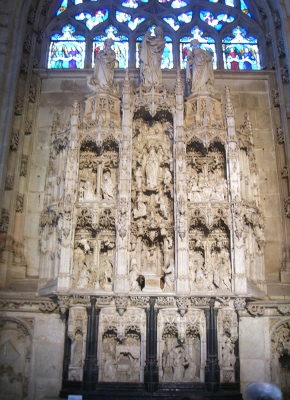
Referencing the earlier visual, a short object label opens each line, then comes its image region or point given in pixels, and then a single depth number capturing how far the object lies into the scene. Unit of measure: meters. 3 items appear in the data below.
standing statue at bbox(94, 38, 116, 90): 13.37
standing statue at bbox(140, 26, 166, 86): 13.35
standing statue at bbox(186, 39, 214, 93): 13.45
